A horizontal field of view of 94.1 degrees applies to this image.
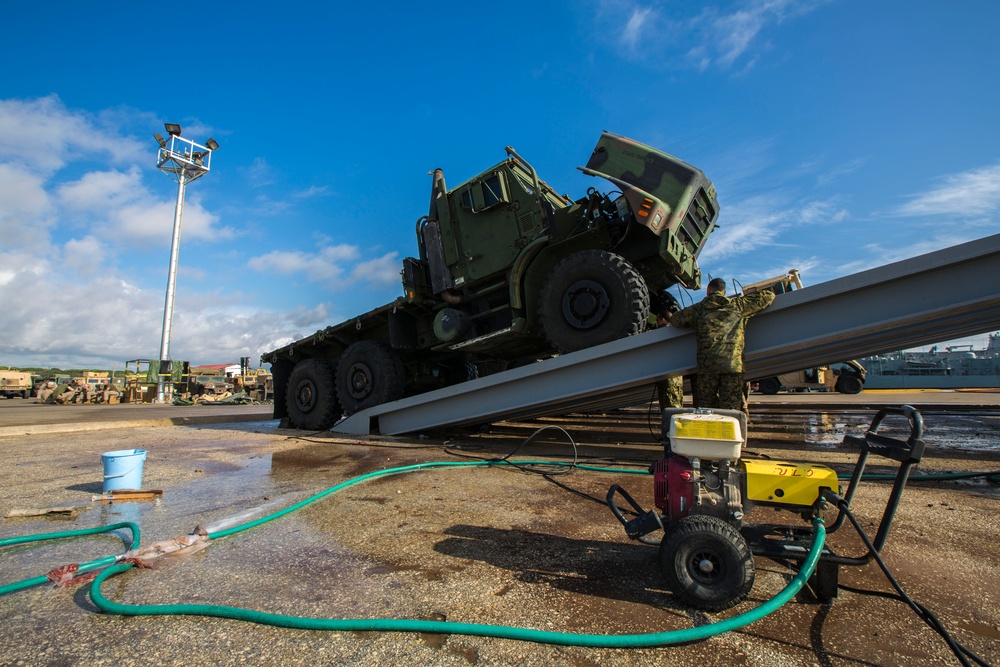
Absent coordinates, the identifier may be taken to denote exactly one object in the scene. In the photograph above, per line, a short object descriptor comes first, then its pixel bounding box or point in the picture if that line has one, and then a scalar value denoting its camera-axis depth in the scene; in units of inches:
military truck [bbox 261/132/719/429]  197.8
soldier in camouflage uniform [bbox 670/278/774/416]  159.3
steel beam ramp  137.1
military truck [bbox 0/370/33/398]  1190.3
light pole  947.3
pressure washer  68.8
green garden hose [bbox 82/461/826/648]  59.4
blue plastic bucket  139.3
